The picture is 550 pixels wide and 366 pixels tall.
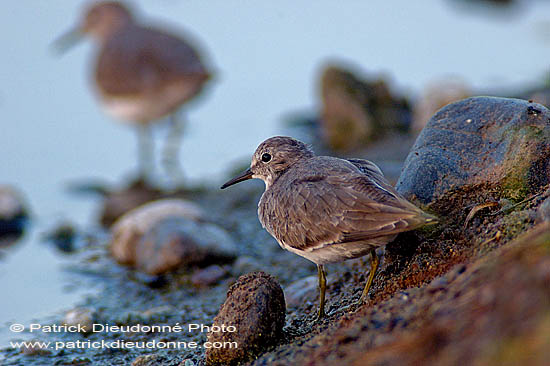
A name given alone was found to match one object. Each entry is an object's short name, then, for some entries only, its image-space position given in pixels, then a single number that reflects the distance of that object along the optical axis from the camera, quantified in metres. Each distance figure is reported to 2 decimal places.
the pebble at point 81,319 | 11.15
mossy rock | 8.12
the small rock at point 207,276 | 12.57
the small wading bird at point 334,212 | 7.66
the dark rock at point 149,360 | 9.10
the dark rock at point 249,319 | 7.63
